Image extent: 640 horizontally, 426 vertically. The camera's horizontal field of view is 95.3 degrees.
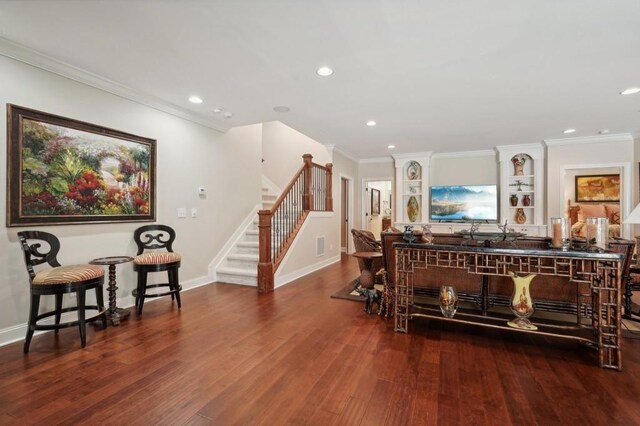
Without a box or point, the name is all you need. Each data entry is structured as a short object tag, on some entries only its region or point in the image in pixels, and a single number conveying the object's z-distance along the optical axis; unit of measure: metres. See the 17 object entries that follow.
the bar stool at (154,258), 3.17
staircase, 4.46
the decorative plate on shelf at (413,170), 7.48
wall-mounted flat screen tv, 6.74
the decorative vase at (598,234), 2.33
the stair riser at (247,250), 4.87
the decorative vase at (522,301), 2.33
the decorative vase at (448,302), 2.61
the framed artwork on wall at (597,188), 6.59
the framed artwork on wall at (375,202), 8.91
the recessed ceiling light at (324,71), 2.91
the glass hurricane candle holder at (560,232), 2.46
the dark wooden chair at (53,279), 2.31
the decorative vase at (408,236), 2.83
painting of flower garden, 2.54
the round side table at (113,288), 2.88
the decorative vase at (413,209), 7.38
